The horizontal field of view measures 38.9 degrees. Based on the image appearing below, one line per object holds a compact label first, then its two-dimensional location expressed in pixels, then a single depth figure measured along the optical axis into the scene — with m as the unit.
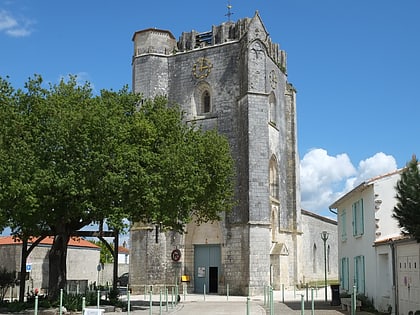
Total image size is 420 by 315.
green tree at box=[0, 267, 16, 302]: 26.60
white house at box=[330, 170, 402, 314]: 20.50
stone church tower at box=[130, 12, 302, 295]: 36.53
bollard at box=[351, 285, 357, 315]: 17.09
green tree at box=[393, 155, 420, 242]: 13.07
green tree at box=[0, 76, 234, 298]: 20.44
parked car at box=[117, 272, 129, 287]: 51.21
